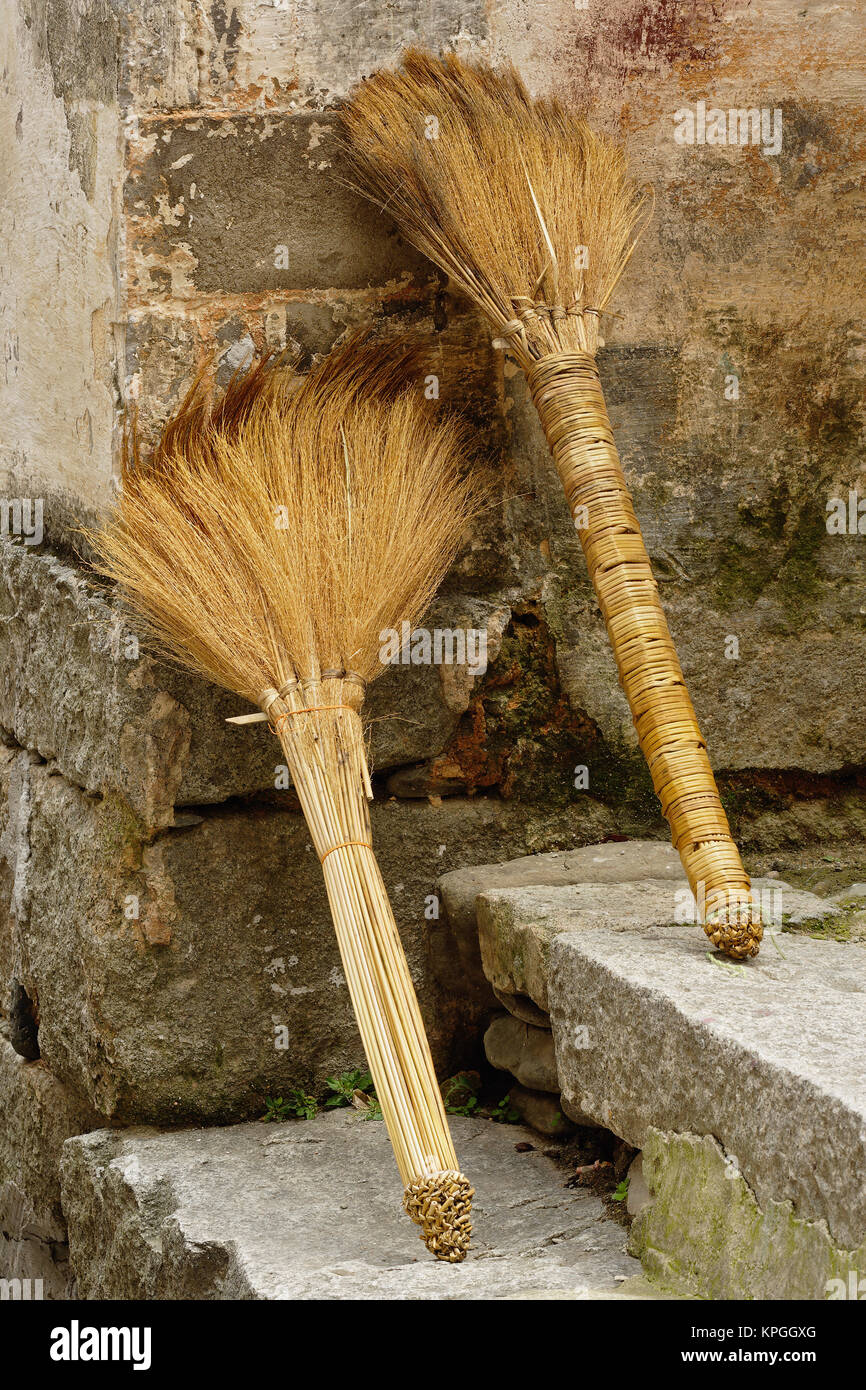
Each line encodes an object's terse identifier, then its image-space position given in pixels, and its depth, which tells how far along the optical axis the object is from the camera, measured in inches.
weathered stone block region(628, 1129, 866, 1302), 68.9
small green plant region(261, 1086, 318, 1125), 114.3
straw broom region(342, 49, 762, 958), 98.5
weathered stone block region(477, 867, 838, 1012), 100.7
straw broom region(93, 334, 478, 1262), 91.0
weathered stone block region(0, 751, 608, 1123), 111.0
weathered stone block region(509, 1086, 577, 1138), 108.0
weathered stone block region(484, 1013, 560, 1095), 107.7
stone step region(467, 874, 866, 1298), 69.8
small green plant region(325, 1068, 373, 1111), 115.8
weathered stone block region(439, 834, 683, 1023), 113.0
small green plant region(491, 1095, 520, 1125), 113.3
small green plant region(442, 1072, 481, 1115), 115.7
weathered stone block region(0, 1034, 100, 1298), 122.3
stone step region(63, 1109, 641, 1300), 86.4
